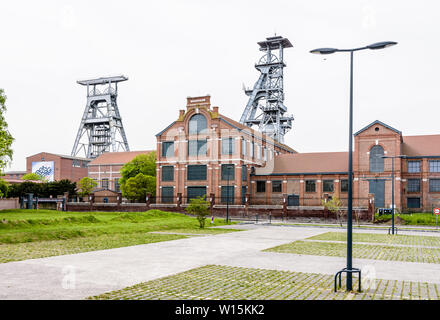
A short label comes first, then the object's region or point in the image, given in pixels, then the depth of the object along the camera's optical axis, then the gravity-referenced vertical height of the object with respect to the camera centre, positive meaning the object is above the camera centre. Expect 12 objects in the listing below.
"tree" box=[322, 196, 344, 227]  41.91 -3.27
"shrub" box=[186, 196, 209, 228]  32.00 -2.73
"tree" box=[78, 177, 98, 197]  75.56 -2.25
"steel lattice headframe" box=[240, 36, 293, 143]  91.75 +19.14
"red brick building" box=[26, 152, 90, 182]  95.44 +2.03
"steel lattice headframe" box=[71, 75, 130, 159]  110.50 +14.62
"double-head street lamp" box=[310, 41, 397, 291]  9.89 -0.71
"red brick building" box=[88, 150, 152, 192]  91.19 +1.50
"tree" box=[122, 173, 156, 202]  61.22 -1.90
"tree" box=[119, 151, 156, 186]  68.06 +1.15
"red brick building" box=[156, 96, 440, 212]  52.22 +1.23
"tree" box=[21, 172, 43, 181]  91.00 -0.45
